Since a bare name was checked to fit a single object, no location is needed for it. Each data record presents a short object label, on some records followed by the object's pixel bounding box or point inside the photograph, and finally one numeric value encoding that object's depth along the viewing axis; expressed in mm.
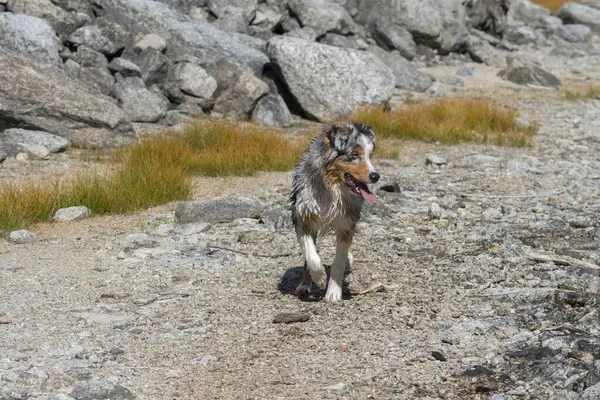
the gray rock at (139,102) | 16688
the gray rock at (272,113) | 17703
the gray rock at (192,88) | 17953
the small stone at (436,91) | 22156
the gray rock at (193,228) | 10461
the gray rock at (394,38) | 25750
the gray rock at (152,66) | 18188
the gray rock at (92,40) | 18172
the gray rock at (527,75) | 24344
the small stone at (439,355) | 6781
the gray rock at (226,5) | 23312
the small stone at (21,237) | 10094
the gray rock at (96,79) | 16938
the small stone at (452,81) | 23922
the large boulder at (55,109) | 14727
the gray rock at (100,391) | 6156
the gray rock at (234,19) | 22584
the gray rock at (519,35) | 32938
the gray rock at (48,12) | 18281
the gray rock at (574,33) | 35875
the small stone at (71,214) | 10883
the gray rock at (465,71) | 25484
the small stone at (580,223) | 10430
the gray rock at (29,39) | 16719
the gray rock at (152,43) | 18734
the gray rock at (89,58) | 17656
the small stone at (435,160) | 14383
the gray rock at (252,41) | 20734
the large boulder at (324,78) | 18422
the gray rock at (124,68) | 17719
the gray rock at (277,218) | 10688
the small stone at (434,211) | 11000
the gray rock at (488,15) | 31578
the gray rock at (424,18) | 26172
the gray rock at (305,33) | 22875
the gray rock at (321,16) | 24141
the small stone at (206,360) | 6871
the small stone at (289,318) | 7688
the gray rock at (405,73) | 22438
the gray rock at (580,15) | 38312
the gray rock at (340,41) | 23920
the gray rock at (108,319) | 7630
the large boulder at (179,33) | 19312
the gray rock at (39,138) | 14195
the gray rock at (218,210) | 10875
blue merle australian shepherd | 7652
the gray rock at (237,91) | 17781
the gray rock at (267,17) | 23641
